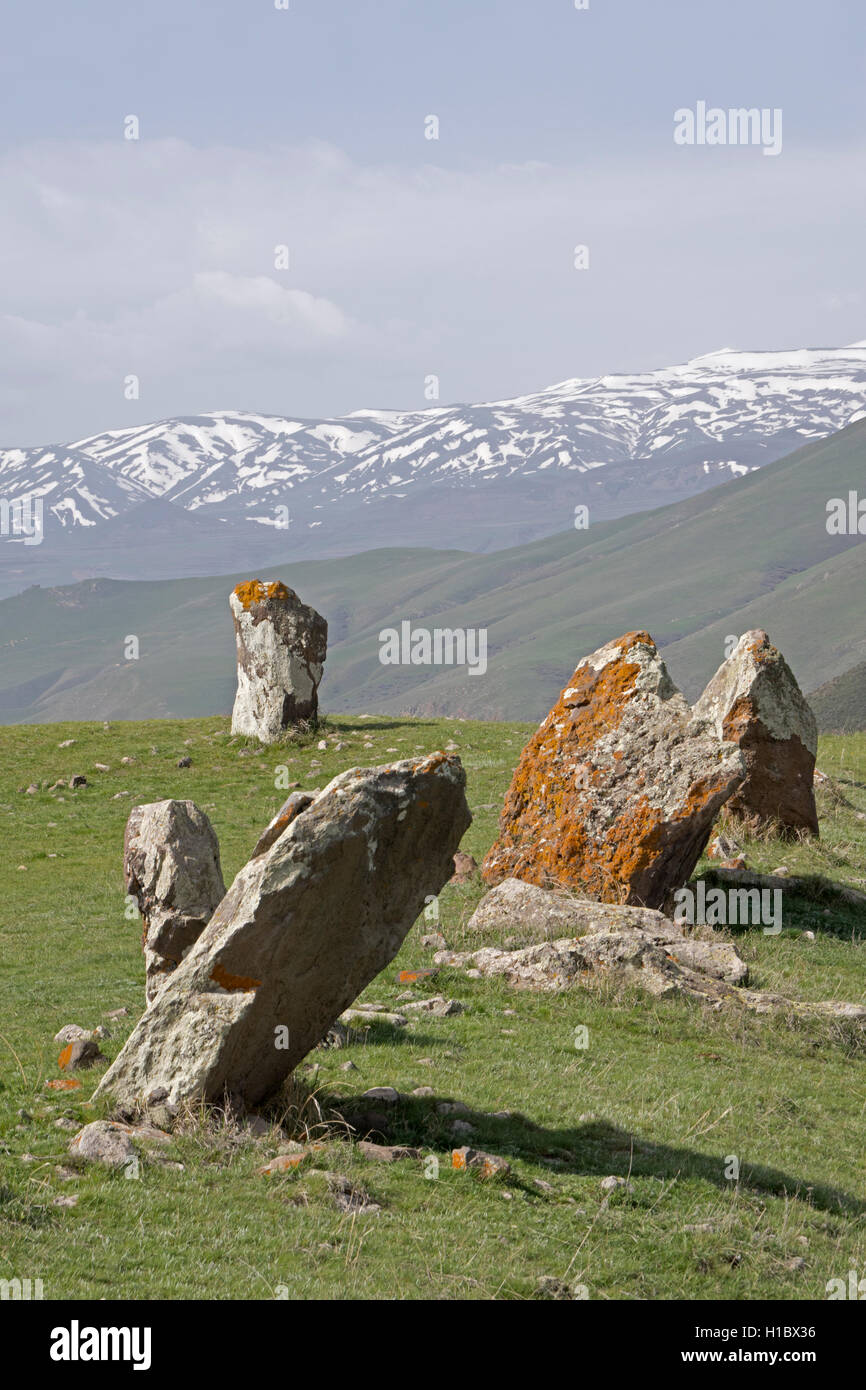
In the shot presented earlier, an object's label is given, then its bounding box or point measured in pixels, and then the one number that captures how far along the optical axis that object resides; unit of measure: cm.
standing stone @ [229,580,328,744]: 3550
